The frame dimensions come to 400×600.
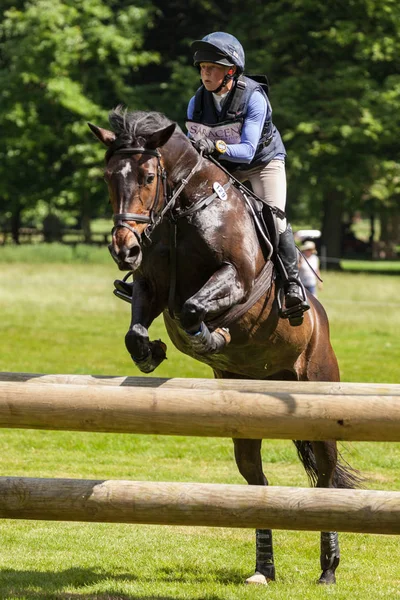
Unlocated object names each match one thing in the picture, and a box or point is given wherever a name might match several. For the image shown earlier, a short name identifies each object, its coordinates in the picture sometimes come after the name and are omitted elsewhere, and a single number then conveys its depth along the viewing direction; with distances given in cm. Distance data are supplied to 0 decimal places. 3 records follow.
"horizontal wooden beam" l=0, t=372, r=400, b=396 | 1030
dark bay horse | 1154
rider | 1293
